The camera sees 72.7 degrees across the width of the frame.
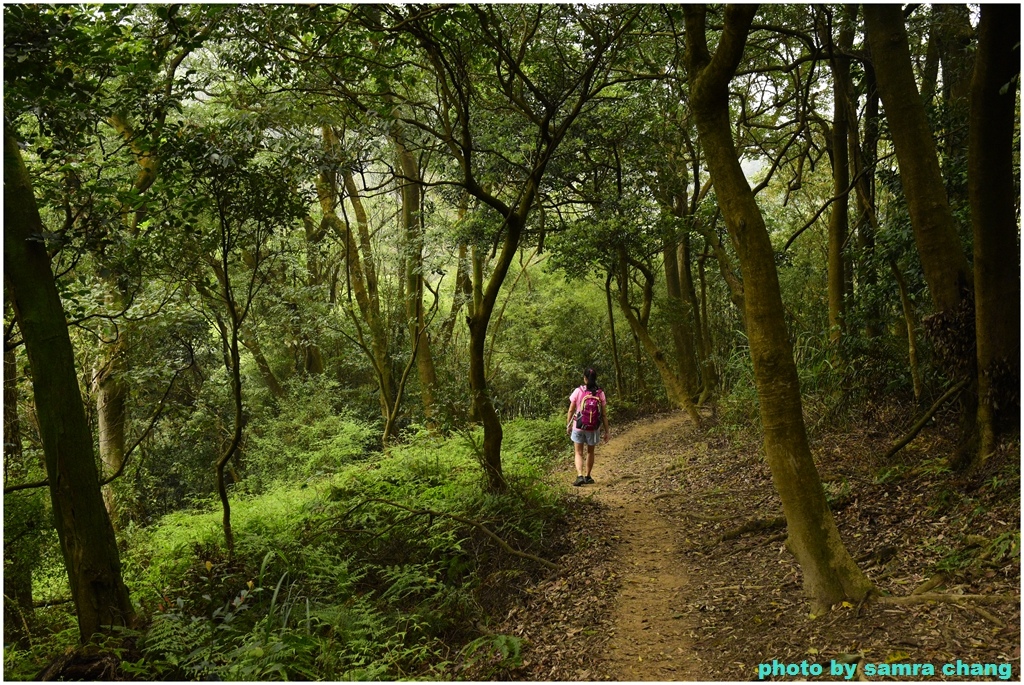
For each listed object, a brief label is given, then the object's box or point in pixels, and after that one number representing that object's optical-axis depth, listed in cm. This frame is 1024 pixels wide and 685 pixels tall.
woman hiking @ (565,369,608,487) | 1026
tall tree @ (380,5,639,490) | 720
